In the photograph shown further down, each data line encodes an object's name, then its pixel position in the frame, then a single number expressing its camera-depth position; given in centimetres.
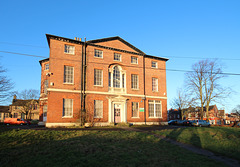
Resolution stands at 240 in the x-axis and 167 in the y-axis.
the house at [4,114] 6314
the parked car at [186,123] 3454
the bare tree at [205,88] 3731
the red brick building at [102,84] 2164
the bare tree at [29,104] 4800
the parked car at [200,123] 3177
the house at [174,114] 7725
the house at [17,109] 6072
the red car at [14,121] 3349
